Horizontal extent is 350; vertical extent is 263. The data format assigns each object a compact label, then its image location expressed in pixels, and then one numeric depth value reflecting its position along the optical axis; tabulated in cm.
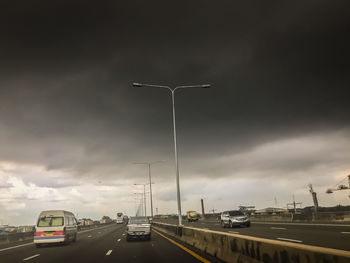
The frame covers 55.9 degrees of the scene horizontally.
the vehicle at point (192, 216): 7156
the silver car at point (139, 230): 2097
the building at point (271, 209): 11929
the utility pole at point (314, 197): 7891
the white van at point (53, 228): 2006
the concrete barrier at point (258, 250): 465
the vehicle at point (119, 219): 9637
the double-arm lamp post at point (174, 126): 2179
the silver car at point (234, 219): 3128
